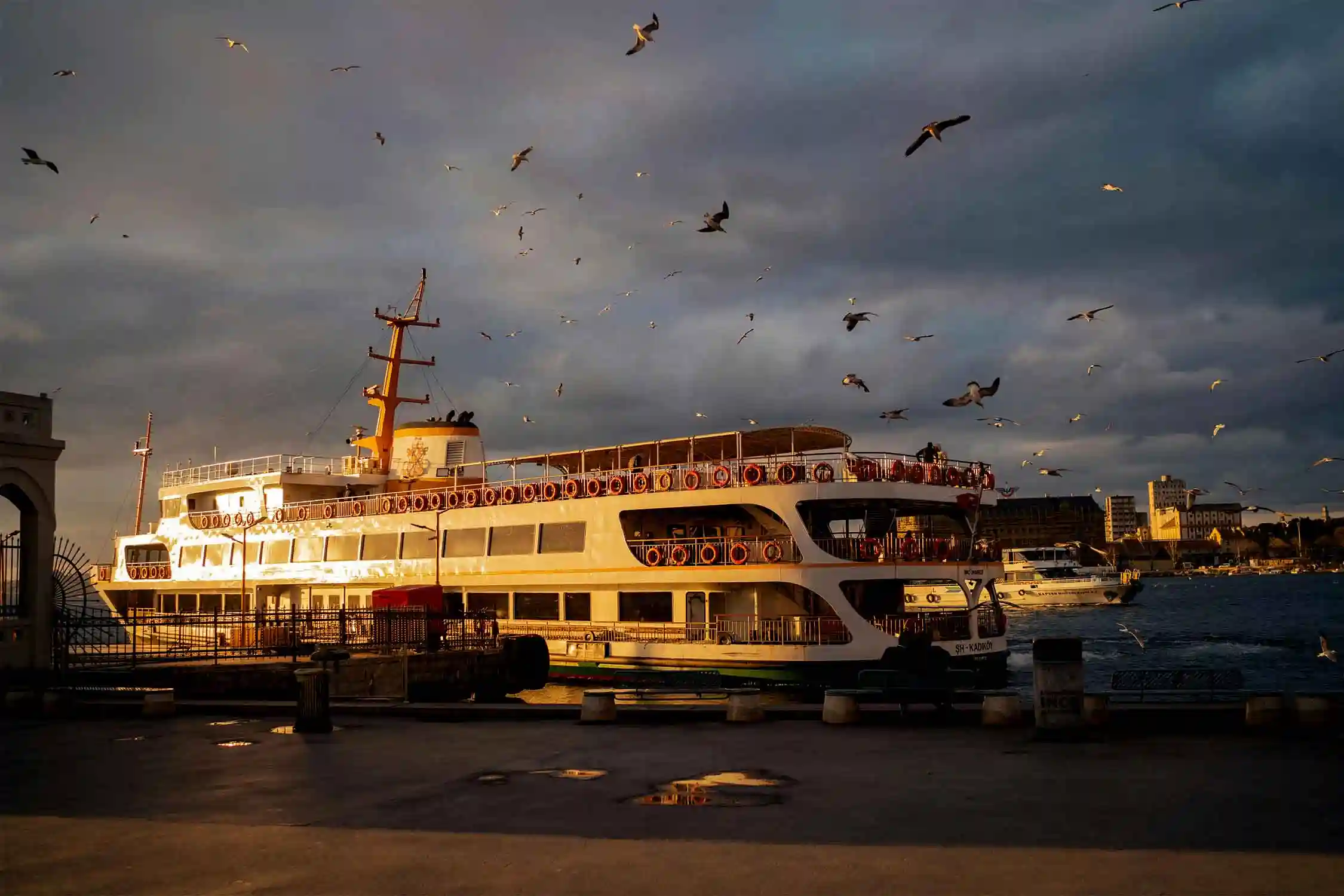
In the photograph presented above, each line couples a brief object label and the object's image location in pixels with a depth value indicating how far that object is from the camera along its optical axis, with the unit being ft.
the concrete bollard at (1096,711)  55.42
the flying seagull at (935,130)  67.36
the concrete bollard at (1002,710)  57.57
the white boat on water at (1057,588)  361.92
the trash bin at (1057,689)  50.93
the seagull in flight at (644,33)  67.67
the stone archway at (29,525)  73.51
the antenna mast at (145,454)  195.23
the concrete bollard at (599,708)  64.49
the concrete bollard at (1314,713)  53.47
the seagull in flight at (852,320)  87.30
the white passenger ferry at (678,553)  98.63
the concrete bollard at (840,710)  61.00
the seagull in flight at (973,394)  84.89
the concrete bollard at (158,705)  71.31
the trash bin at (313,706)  61.16
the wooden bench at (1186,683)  63.72
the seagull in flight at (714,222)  78.95
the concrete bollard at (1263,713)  54.34
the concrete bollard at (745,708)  63.16
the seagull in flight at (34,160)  69.10
